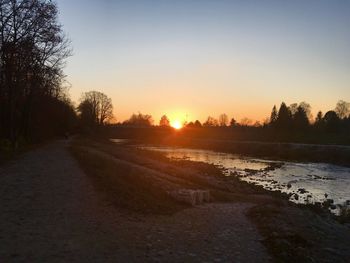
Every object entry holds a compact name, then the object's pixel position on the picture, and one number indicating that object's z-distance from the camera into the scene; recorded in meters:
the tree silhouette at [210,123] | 188.60
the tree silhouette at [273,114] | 137.40
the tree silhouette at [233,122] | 176.02
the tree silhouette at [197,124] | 169.12
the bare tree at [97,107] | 133.12
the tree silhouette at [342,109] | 159.00
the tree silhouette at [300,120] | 115.81
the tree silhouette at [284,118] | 116.69
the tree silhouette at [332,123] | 108.81
